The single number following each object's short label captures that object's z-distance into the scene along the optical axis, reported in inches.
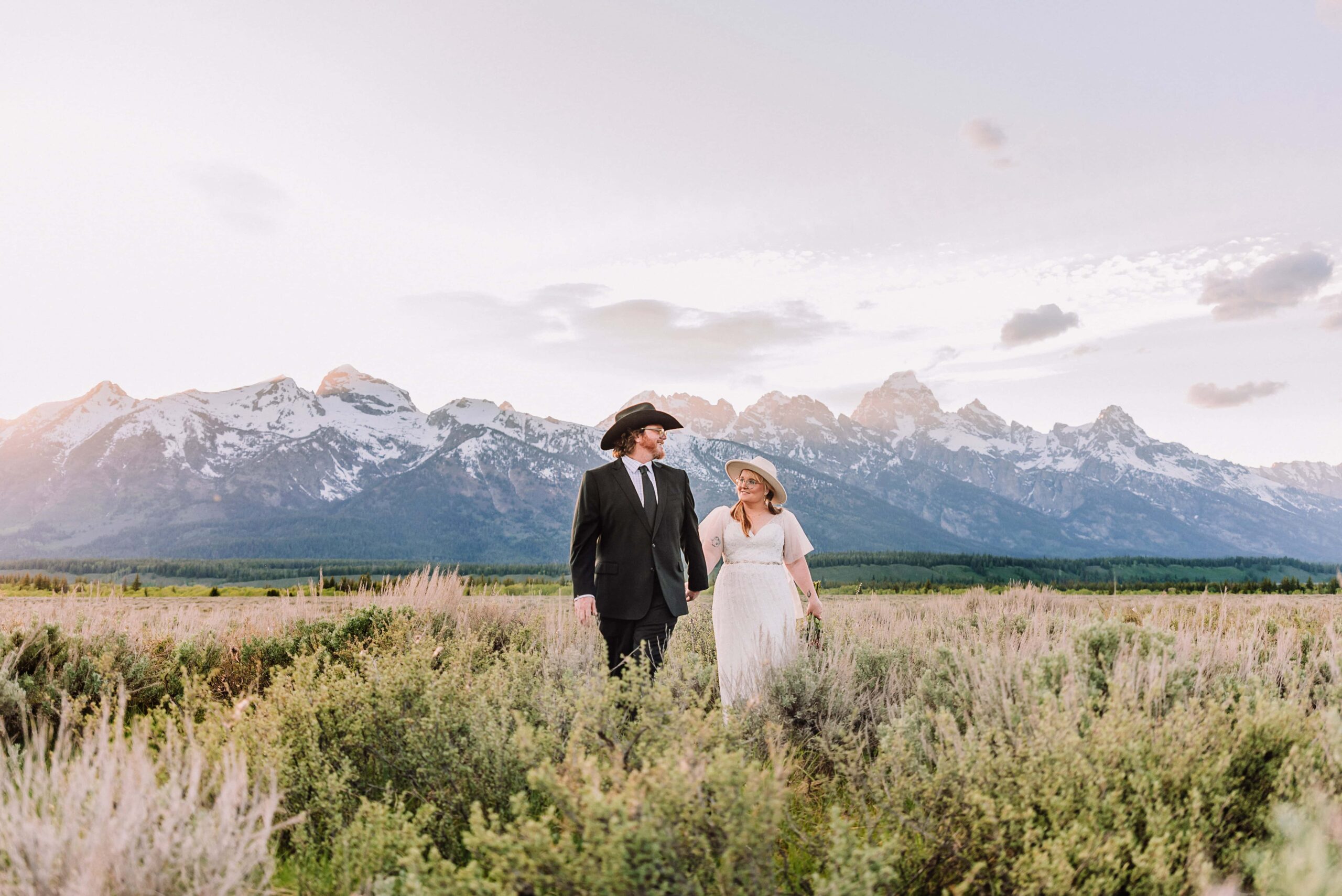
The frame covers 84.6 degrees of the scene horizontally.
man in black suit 222.7
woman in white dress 242.1
